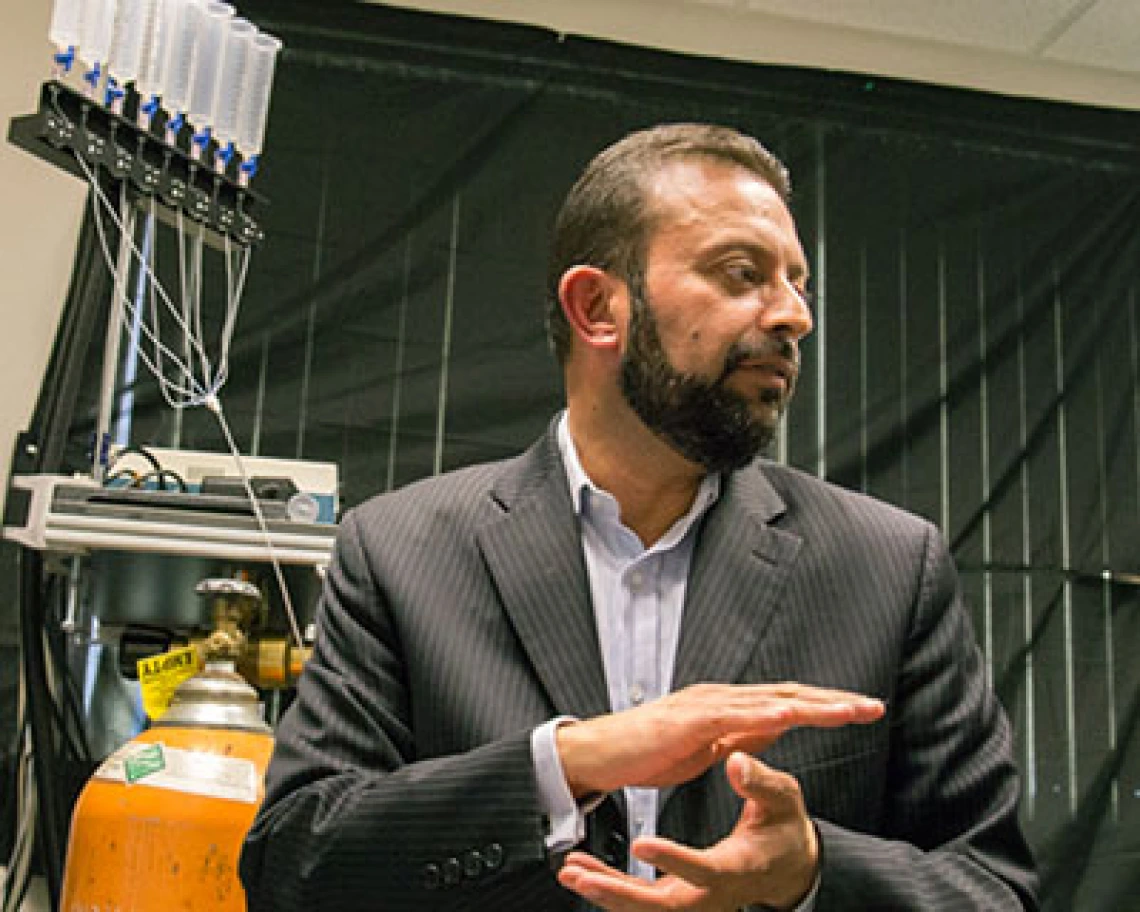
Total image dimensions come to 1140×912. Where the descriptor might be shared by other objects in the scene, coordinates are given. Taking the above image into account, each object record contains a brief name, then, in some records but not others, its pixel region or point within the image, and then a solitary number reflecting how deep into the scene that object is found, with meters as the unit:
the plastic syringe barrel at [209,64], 2.10
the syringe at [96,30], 1.96
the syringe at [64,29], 1.94
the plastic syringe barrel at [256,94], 2.17
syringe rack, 1.91
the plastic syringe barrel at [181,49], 2.05
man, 1.00
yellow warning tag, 1.79
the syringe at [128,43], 1.99
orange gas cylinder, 1.55
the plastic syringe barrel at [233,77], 2.14
